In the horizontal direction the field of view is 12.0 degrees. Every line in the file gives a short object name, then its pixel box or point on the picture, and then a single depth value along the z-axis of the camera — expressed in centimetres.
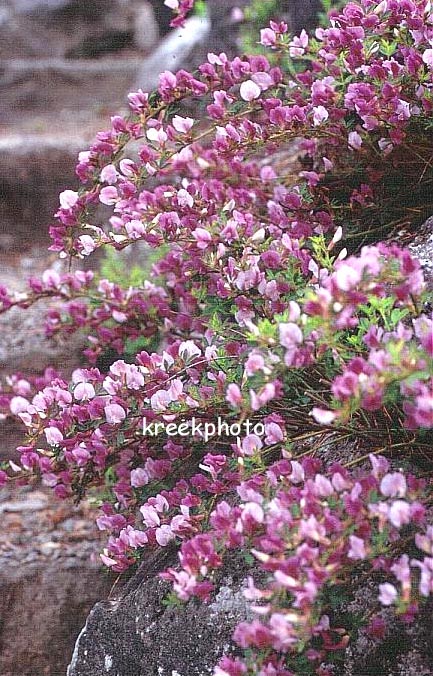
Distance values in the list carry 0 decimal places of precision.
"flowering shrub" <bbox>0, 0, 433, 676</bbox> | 138
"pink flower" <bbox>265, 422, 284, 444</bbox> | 149
